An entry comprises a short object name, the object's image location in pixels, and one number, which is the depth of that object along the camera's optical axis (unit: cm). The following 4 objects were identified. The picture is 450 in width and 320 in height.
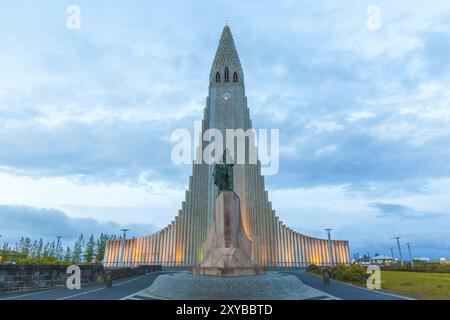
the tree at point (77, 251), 8294
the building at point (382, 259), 6222
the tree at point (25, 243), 8049
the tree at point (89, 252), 7144
